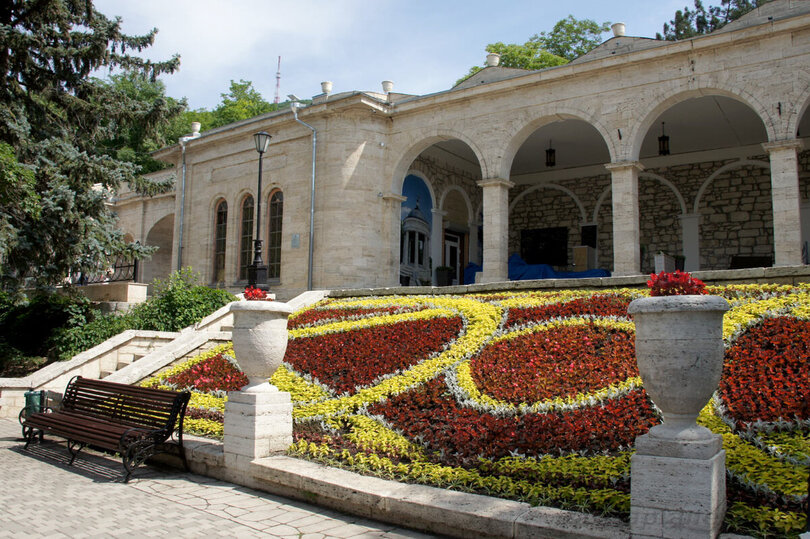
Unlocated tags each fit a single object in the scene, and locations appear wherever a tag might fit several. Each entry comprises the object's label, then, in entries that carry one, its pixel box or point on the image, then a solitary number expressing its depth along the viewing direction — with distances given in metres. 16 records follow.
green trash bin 9.08
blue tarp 17.70
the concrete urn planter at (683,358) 3.81
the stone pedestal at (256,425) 6.18
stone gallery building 13.90
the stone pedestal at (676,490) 3.70
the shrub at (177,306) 14.52
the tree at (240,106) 39.59
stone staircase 10.87
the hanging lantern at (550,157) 18.44
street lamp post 14.40
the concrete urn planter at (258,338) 6.33
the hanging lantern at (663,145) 16.36
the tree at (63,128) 12.62
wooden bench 6.54
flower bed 4.73
